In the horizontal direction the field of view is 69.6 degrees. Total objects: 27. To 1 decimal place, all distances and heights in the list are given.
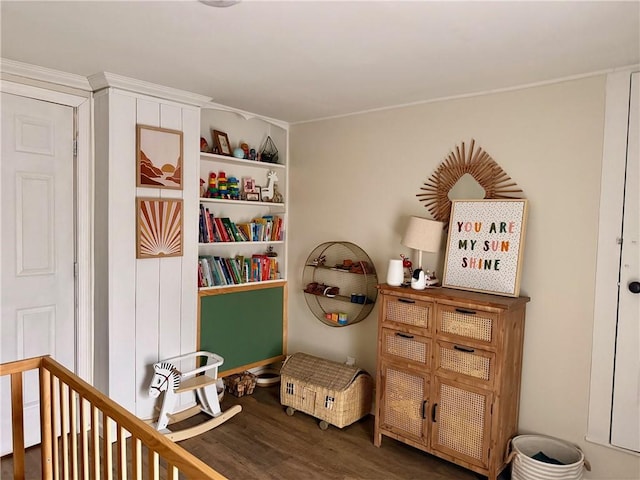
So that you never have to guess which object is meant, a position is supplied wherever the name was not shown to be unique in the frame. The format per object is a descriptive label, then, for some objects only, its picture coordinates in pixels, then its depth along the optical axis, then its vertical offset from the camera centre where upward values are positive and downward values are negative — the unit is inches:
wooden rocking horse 118.3 -45.9
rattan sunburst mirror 112.7 +11.9
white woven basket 95.5 -50.4
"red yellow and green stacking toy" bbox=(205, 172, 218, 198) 143.6 +9.6
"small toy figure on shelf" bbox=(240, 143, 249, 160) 152.0 +23.4
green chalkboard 140.1 -34.2
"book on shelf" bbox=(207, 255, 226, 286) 142.1 -16.5
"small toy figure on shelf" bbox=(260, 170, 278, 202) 156.3 +10.6
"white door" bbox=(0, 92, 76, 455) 106.3 -6.5
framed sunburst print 118.3 -2.8
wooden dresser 100.3 -34.3
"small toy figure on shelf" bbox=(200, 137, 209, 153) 139.7 +22.4
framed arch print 117.3 +15.8
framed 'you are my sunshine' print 107.3 -4.8
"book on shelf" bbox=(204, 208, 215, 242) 138.9 -1.6
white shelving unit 145.3 +16.6
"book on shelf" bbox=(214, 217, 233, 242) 143.3 -3.4
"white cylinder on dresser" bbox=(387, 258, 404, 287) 119.8 -12.9
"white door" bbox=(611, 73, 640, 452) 94.9 -17.2
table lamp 117.8 -2.8
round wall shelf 138.3 -19.5
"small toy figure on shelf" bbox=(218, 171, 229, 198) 144.8 +10.1
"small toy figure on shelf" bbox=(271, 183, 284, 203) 159.3 +8.5
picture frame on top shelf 144.3 +24.3
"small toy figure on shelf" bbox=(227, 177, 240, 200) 146.6 +10.0
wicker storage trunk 125.1 -47.2
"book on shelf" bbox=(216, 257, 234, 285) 143.9 -16.4
